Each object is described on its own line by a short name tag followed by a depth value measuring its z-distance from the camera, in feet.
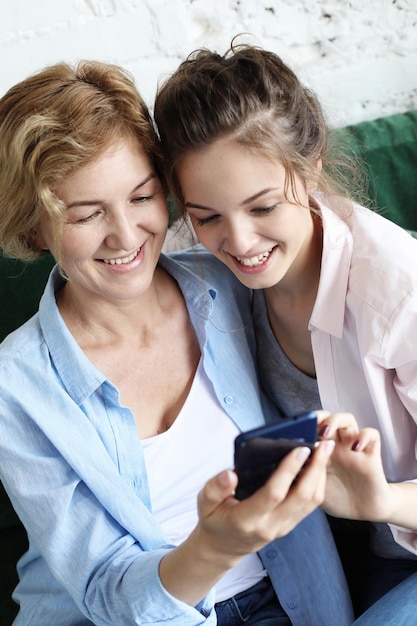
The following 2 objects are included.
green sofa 5.32
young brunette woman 3.94
